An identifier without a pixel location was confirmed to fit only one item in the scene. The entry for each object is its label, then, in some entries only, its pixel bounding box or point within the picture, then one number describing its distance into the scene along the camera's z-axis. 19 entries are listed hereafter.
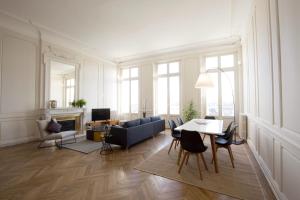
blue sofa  4.06
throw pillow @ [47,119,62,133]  4.48
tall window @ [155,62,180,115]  7.41
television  6.89
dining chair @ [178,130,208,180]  2.55
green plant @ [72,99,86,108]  6.32
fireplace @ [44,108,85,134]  5.38
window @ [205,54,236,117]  6.23
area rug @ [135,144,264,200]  2.24
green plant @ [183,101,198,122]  6.19
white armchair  4.37
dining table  2.79
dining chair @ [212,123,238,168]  2.98
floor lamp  3.78
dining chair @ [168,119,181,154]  3.71
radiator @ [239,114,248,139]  4.84
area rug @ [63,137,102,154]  4.14
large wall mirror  5.65
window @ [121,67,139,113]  8.52
